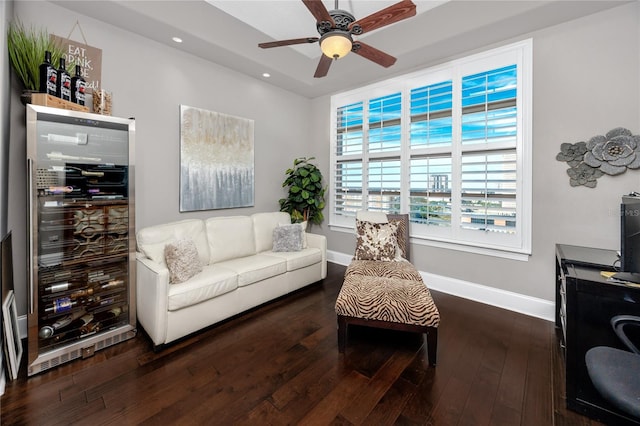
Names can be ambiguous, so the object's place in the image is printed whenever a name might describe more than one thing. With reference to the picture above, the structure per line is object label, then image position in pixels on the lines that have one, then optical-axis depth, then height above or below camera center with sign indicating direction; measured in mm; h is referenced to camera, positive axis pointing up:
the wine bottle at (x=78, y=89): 2277 +1016
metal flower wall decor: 2420 +533
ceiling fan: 1869 +1402
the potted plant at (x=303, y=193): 4496 +277
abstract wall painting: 3386 +660
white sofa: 2307 -678
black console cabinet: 1571 -713
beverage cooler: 2006 -228
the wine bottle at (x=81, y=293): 2229 -728
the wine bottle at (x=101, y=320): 2285 -1005
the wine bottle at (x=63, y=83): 2158 +1015
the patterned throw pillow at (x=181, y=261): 2508 -507
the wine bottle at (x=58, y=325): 2076 -945
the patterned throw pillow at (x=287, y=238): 3674 -401
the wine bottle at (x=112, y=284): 2395 -697
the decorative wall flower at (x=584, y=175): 2596 +360
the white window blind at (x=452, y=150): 2971 +802
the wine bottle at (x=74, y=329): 2170 -1009
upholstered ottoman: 2127 -800
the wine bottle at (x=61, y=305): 2117 -794
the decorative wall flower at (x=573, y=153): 2643 +592
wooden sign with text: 2504 +1447
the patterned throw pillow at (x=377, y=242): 3293 -399
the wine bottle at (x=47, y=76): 2070 +1025
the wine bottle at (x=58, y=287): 2115 -646
